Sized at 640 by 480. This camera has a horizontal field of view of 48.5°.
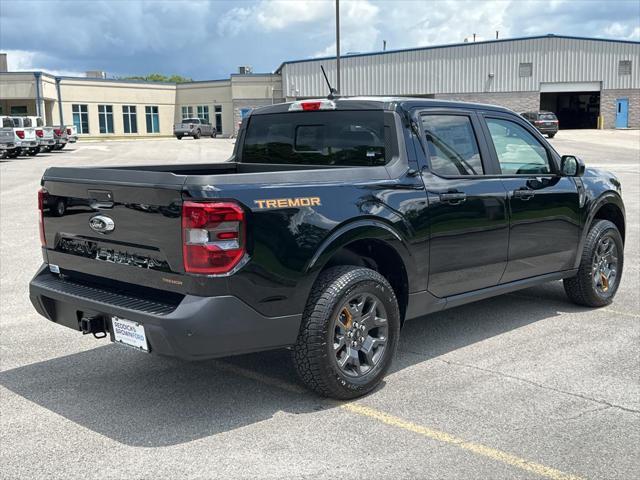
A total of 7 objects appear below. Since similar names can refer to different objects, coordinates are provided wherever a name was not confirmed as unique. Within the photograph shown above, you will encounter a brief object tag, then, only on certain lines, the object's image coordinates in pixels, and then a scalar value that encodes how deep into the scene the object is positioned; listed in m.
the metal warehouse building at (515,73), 52.34
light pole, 31.75
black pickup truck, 3.83
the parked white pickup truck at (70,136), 42.03
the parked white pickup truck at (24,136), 32.41
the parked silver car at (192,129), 54.21
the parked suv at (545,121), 41.78
